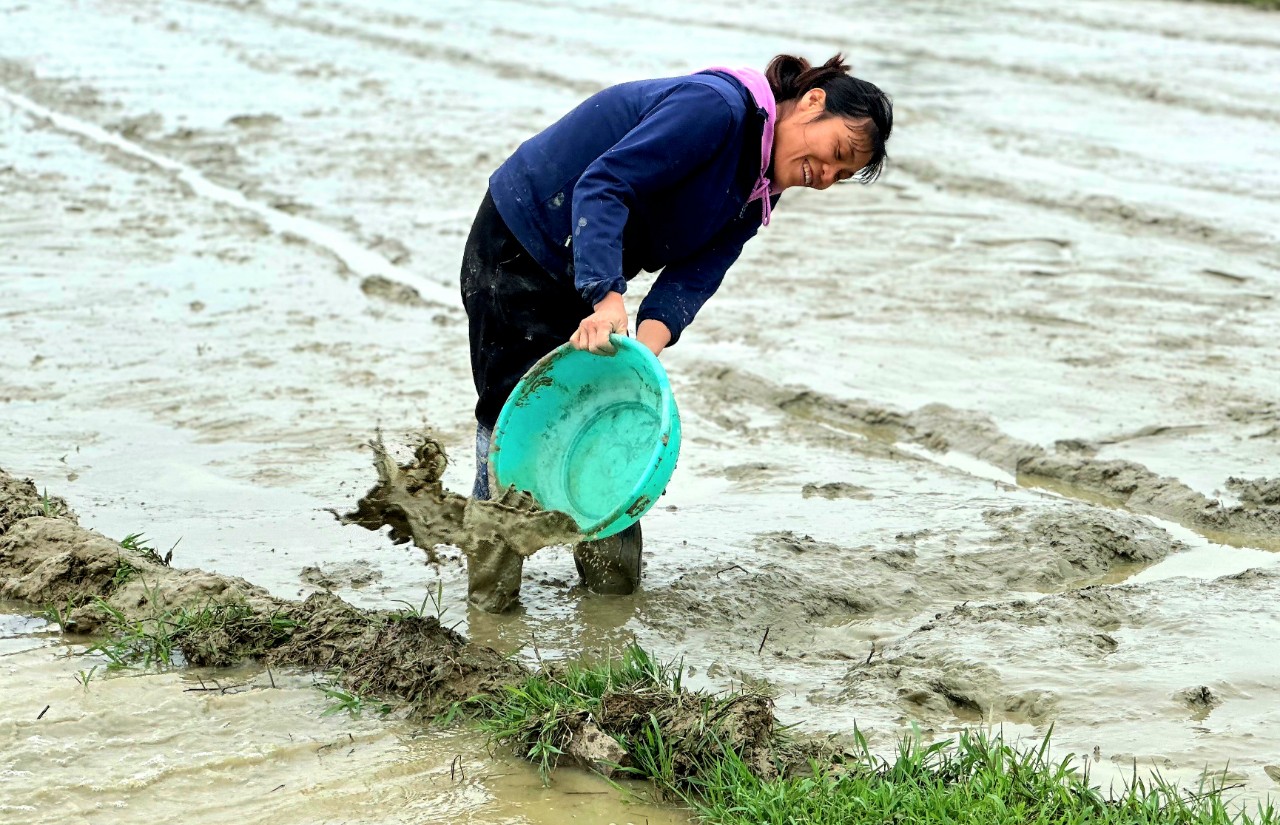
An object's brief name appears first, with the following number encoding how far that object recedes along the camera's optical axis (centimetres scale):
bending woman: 623
